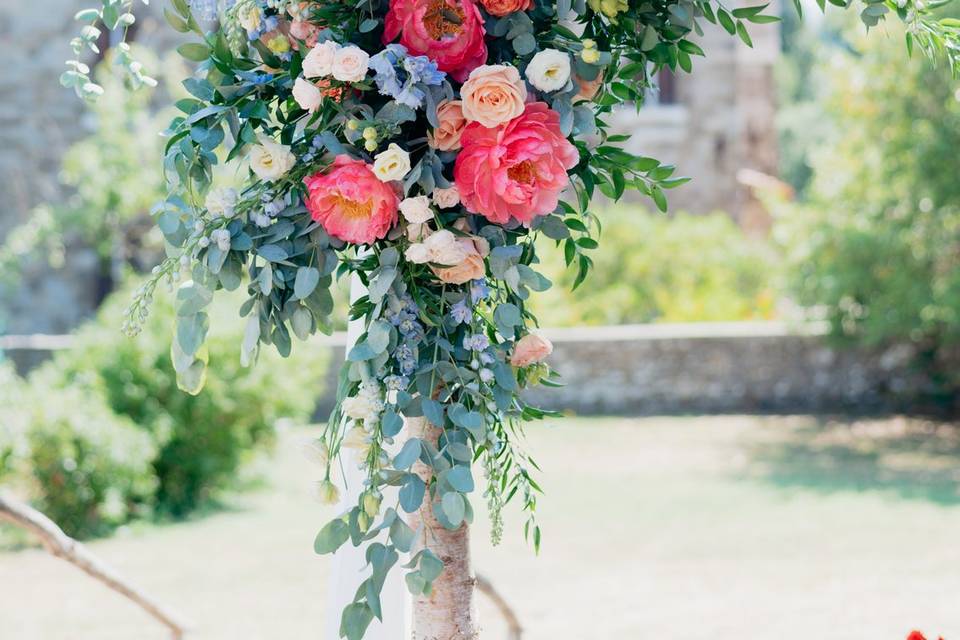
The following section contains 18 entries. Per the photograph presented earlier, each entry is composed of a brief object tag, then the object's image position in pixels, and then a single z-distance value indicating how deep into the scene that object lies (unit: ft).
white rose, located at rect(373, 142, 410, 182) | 6.67
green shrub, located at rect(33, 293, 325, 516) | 25.63
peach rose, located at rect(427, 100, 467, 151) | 6.76
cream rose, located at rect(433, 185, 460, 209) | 6.81
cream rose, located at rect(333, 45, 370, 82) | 6.62
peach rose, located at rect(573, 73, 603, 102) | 7.01
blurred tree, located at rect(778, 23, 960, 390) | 31.37
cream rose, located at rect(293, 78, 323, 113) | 6.71
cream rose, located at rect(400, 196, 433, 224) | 6.75
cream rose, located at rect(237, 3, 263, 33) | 6.88
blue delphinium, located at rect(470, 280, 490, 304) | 6.99
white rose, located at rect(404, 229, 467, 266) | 6.74
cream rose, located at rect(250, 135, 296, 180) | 6.86
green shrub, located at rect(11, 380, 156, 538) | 23.37
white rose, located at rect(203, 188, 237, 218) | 6.88
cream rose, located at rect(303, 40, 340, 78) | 6.63
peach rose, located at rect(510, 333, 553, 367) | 7.17
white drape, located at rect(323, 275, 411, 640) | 8.04
